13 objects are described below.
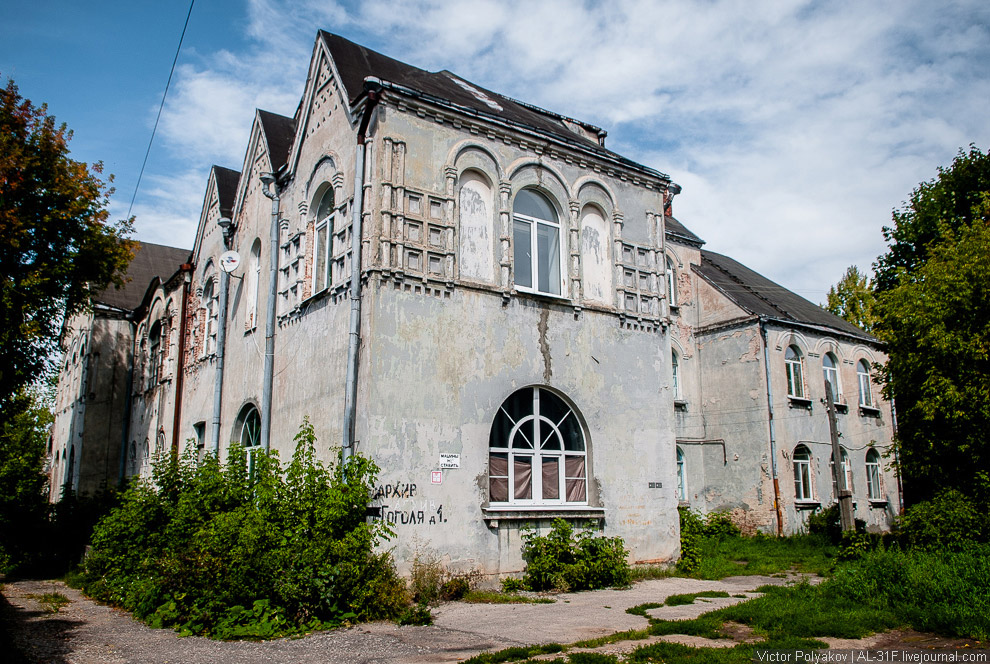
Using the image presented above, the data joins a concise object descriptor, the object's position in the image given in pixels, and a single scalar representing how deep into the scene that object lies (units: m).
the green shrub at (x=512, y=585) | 12.02
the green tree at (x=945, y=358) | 20.03
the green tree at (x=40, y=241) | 17.86
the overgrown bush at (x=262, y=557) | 9.31
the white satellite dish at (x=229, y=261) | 17.17
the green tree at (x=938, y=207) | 31.11
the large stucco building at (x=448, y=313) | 12.05
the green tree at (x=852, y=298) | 40.84
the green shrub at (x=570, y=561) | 12.16
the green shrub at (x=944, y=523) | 13.14
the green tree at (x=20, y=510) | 17.95
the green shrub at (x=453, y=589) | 11.31
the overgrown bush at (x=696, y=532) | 14.68
